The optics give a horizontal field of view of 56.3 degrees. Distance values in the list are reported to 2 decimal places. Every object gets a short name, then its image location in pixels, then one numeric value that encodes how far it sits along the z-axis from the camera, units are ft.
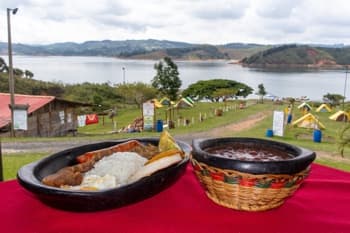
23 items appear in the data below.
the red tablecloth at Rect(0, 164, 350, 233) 2.19
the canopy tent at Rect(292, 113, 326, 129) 42.94
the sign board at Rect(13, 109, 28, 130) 29.42
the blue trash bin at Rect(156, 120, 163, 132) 38.17
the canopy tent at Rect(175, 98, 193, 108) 70.23
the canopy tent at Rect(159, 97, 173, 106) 64.49
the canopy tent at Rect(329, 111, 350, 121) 51.22
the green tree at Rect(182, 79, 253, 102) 102.42
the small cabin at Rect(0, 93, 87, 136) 35.06
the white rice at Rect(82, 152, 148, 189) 2.40
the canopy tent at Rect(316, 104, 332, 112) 65.74
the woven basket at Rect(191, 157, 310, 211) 2.15
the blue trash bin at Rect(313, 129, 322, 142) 33.36
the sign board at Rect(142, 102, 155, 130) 34.24
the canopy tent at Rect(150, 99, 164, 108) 62.67
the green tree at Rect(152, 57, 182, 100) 83.30
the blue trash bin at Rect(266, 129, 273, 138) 34.10
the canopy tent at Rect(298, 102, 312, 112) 62.49
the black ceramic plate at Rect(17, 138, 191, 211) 2.09
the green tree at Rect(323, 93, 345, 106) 93.51
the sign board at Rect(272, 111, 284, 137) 33.06
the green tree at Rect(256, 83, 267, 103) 99.22
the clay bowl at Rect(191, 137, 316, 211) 2.12
